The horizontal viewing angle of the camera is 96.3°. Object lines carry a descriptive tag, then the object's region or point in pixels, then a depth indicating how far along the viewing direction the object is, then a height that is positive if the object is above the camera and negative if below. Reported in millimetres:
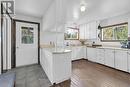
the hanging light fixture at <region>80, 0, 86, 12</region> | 1783 +1180
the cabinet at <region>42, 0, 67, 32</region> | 1622 +874
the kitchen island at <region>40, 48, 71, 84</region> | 1561 -676
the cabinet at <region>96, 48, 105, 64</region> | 2751 -646
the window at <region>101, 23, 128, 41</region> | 2652 +501
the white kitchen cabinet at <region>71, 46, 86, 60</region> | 3343 -598
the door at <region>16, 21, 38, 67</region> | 2607 -32
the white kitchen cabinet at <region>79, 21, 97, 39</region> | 3399 +743
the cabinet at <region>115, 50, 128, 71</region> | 2138 -676
